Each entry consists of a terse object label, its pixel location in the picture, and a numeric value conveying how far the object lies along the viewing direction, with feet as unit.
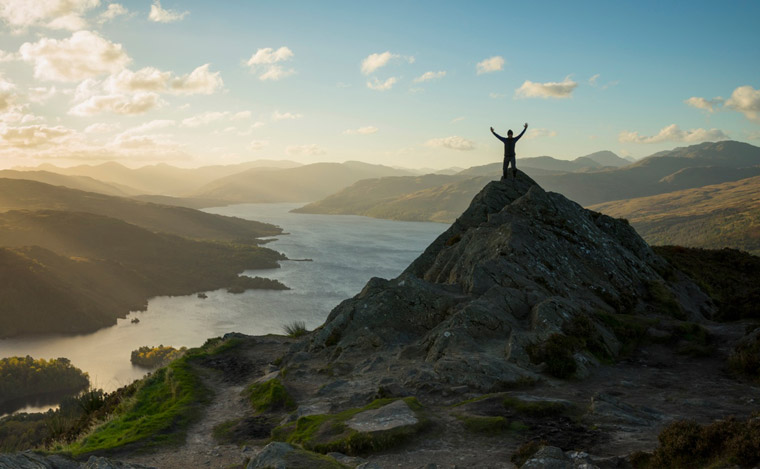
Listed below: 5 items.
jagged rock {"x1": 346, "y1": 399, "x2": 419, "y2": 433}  42.57
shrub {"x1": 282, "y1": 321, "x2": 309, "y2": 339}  113.87
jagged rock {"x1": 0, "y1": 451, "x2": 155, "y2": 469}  30.83
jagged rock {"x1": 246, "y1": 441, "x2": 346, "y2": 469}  30.19
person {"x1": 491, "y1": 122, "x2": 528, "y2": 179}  103.50
